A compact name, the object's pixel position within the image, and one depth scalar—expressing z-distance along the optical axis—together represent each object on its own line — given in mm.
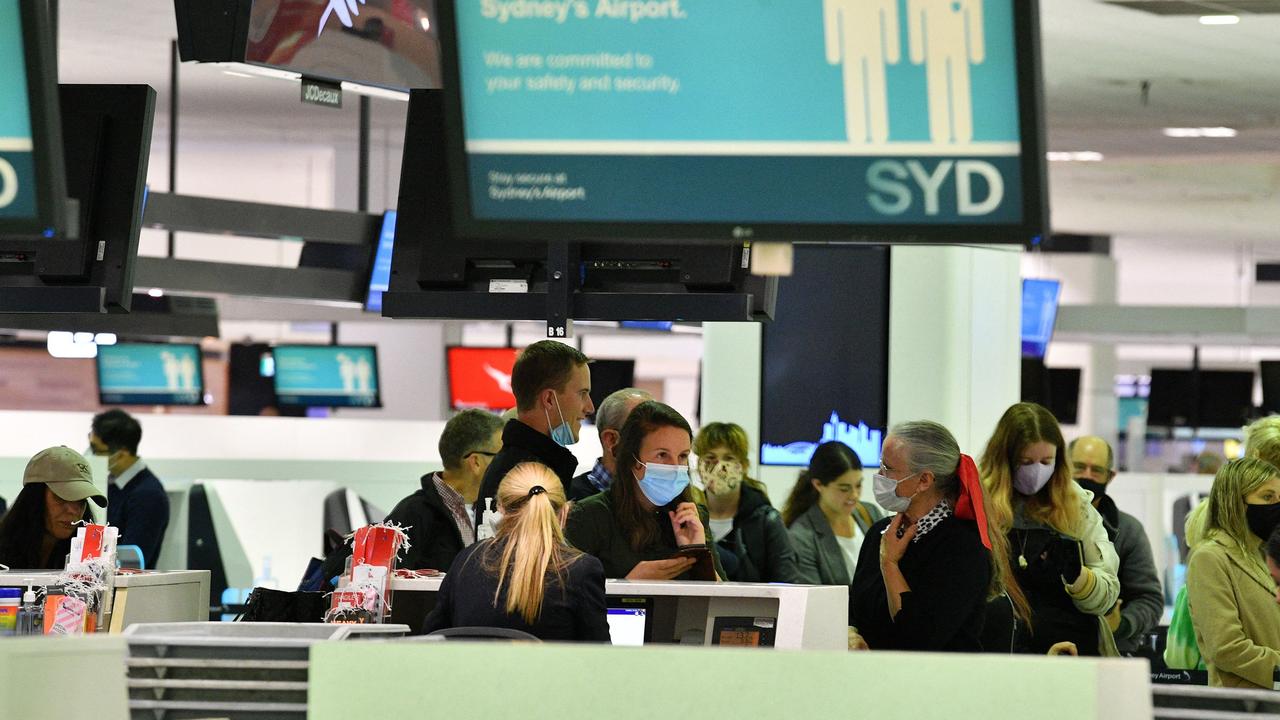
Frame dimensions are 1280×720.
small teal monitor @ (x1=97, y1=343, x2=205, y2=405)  32125
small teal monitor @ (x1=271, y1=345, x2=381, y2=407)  33531
